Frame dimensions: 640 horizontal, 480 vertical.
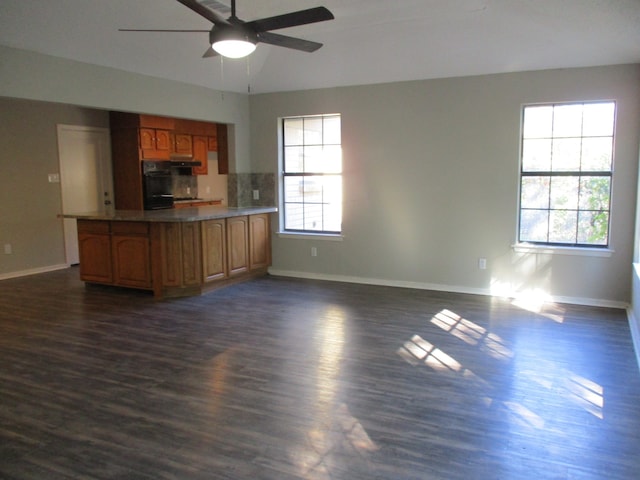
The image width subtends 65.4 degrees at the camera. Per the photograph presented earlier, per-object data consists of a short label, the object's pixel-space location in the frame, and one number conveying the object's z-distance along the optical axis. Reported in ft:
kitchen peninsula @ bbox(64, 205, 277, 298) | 17.90
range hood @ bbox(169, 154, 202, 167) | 26.10
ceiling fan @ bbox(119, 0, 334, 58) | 9.98
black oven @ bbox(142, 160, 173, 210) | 24.82
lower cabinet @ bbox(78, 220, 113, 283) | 18.94
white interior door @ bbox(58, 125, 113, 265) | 23.71
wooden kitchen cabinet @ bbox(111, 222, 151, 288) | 18.07
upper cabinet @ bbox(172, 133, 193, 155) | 26.04
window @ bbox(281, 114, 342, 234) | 21.25
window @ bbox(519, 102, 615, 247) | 16.74
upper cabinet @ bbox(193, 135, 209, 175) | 27.25
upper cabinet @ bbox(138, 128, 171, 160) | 24.43
